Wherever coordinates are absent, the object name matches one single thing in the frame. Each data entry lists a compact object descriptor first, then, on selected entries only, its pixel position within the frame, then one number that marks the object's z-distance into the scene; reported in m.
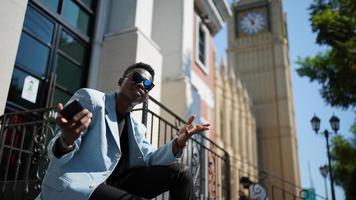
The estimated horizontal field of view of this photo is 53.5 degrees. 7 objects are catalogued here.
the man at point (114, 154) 1.91
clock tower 53.56
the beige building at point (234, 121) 38.66
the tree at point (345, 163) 14.60
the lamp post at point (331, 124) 13.78
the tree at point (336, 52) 10.99
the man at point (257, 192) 7.96
